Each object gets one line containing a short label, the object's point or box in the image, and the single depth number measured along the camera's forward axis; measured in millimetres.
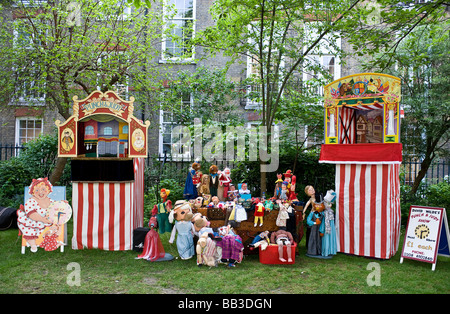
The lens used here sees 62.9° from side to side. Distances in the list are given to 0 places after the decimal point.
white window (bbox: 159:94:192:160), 13766
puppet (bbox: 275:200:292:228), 6879
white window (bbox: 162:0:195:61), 14977
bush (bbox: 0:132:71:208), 11016
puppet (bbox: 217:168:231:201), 7574
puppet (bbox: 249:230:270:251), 6715
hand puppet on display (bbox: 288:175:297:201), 7569
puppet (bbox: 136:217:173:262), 6781
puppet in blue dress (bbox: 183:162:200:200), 7704
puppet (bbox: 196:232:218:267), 6469
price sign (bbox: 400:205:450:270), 6468
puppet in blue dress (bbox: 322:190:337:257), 7094
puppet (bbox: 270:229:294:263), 6586
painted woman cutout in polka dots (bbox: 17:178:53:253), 6922
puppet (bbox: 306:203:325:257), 7152
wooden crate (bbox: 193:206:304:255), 7066
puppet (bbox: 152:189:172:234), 7094
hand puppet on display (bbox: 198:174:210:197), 7598
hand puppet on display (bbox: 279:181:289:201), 7504
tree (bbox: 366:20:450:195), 10288
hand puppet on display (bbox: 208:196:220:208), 7227
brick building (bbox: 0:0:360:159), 14859
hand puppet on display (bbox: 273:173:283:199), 7668
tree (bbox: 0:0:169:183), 9414
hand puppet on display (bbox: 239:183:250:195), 7370
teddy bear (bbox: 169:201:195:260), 6738
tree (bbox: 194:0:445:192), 7879
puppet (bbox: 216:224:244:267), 6523
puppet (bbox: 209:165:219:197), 7645
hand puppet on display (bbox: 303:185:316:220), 7219
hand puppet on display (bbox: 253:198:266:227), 6954
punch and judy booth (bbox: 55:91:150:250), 7328
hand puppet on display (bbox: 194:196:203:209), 7172
